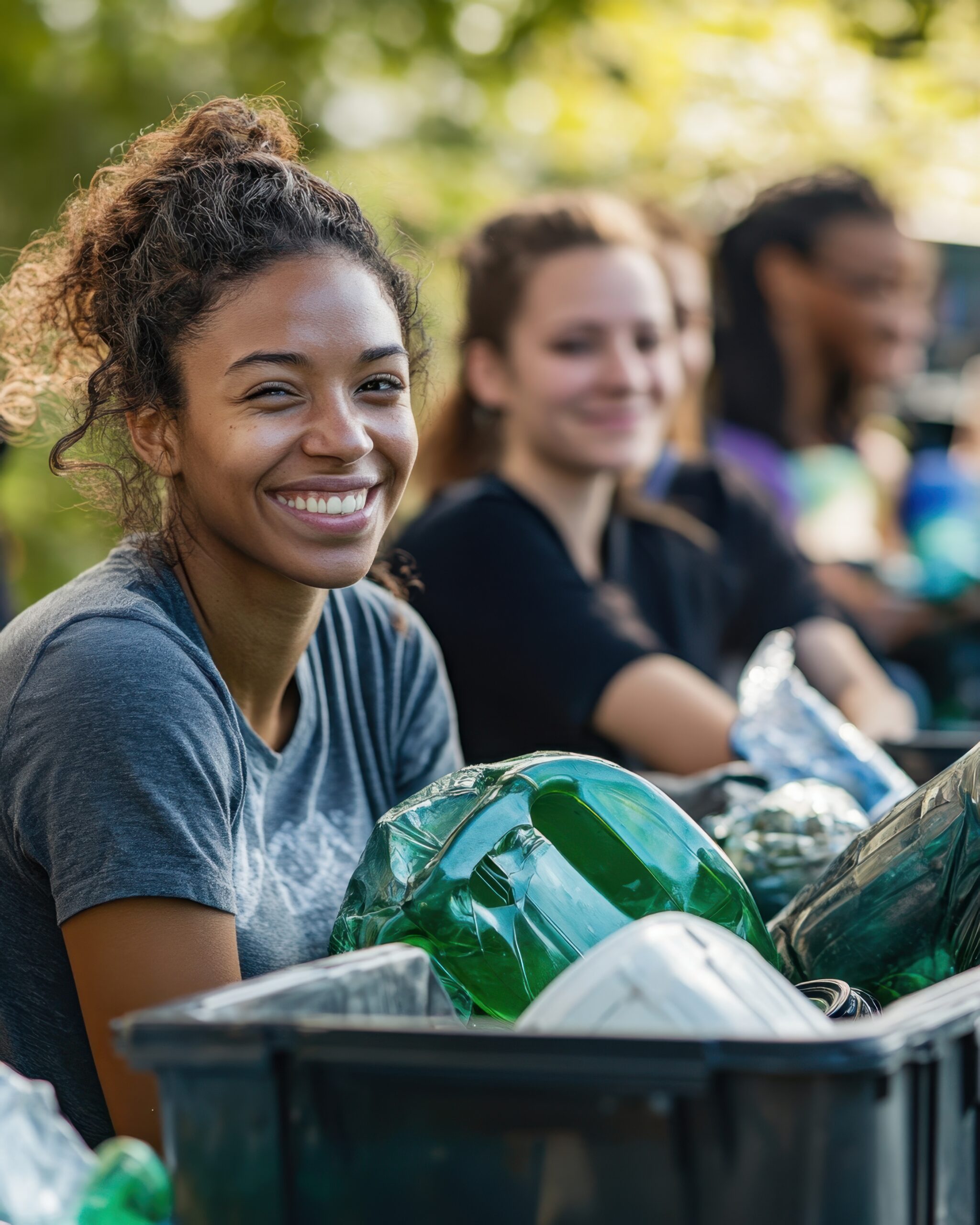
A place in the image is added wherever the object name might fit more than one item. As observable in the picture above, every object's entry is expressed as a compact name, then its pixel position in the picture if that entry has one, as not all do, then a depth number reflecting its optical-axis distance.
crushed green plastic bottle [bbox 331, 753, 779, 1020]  2.59
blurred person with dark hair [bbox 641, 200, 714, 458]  4.21
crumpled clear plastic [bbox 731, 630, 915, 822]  2.94
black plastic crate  2.42
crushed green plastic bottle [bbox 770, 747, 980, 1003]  2.64
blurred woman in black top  3.20
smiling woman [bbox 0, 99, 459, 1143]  2.63
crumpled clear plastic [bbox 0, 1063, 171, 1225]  2.47
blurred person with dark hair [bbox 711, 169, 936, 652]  4.52
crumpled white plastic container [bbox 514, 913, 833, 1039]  2.45
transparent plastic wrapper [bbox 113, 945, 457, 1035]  2.45
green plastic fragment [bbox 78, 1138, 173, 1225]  2.47
